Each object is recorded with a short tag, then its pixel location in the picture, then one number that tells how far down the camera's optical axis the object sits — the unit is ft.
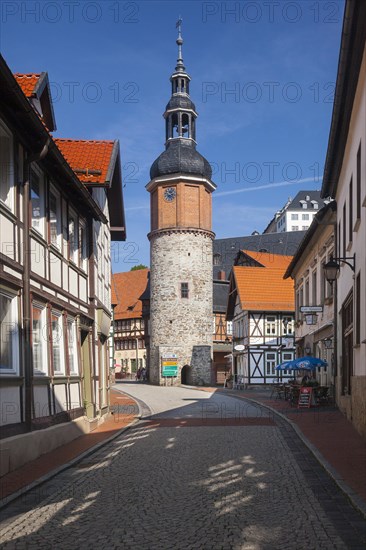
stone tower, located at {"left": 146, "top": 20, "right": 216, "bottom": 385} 184.14
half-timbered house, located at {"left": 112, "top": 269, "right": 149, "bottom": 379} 255.29
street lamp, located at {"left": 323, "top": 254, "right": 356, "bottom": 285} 56.08
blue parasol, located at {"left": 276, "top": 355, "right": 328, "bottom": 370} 83.41
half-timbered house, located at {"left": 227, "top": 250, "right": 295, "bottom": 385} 158.71
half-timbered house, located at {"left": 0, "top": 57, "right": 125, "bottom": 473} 35.96
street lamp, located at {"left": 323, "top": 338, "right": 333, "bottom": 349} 77.61
